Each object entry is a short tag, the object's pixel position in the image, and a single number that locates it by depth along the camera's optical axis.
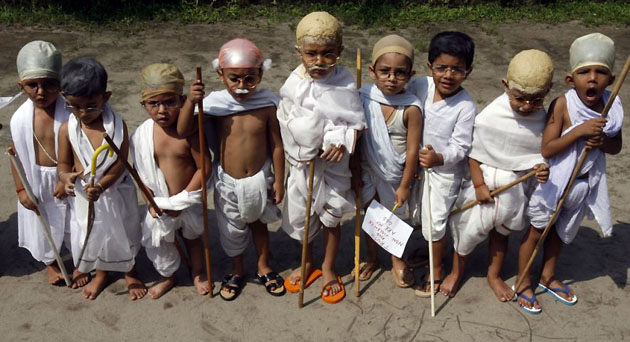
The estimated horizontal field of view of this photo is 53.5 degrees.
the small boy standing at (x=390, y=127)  3.53
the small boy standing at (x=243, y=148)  3.55
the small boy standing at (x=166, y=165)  3.53
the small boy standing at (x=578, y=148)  3.43
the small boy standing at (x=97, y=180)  3.51
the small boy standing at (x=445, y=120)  3.53
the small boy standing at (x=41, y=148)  3.65
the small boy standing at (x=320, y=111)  3.51
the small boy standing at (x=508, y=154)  3.41
